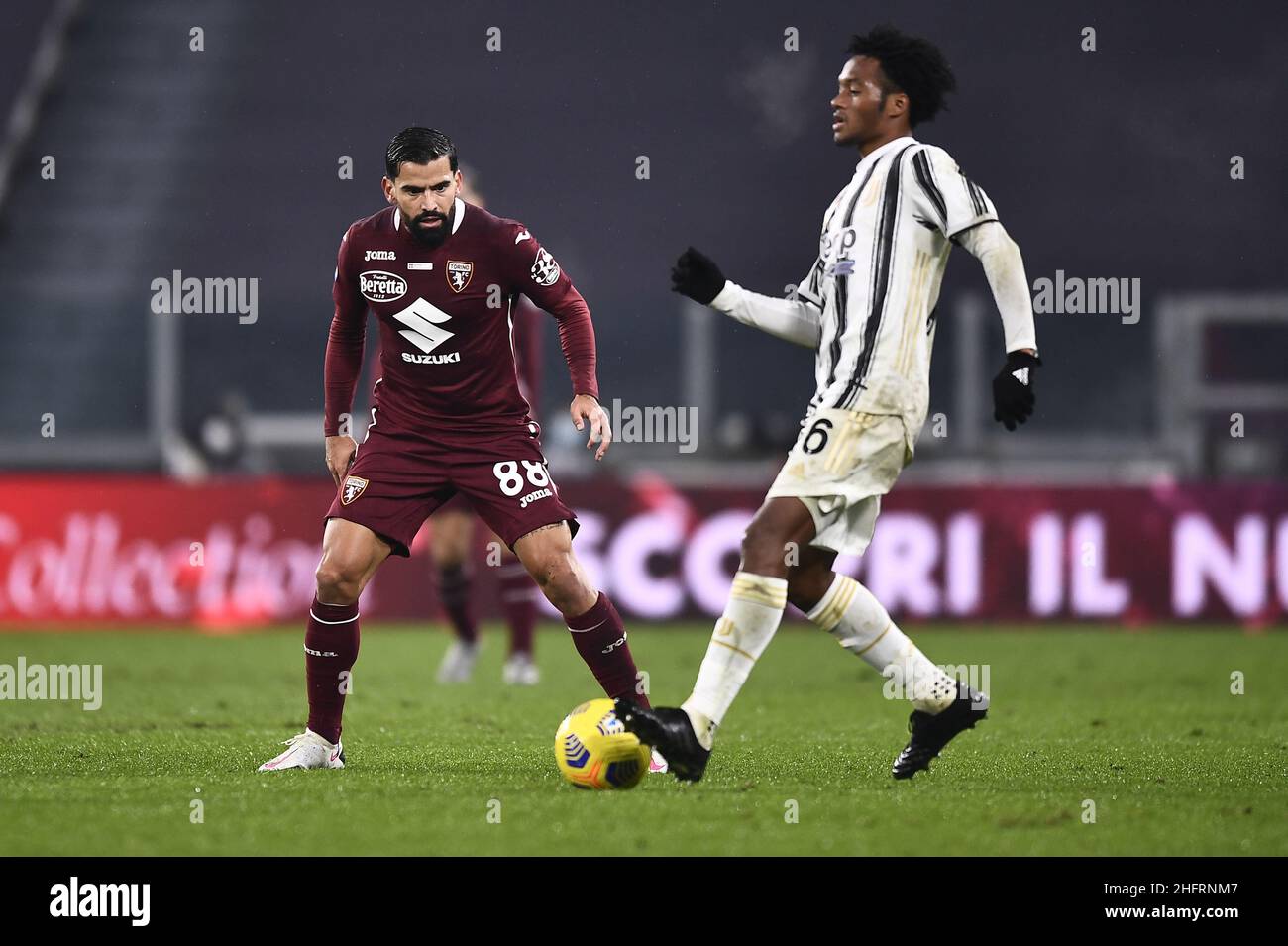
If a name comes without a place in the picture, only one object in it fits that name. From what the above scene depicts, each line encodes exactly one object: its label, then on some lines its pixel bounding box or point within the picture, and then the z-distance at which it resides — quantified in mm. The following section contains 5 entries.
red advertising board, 21984
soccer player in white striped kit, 8969
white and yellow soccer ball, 9125
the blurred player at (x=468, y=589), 16562
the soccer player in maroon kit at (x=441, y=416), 10008
